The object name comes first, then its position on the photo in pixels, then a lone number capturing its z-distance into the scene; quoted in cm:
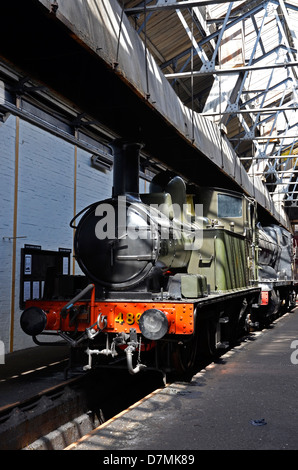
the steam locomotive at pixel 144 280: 592
